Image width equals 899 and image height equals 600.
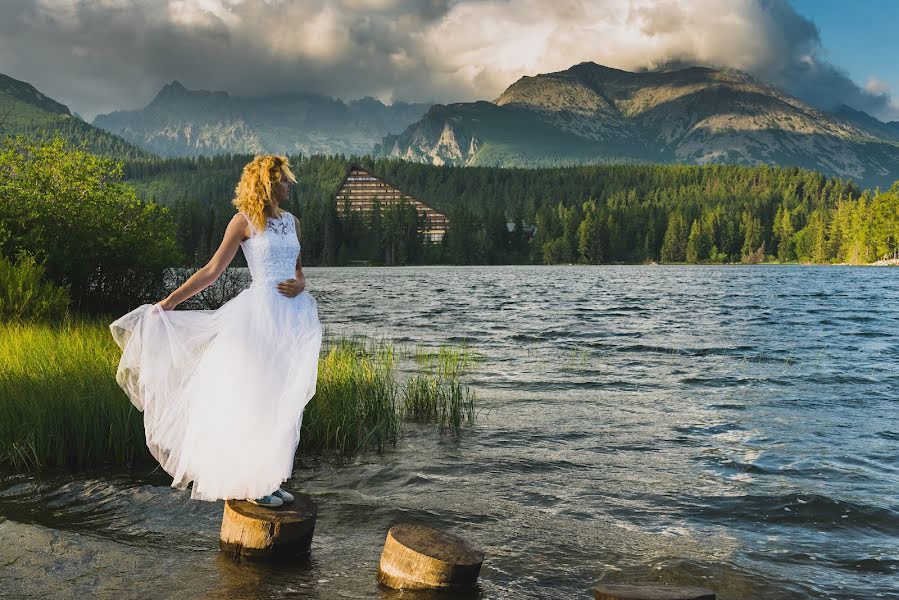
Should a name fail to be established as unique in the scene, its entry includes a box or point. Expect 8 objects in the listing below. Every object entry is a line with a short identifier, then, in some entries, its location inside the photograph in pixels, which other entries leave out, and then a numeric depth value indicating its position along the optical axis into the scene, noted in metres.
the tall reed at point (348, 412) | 11.91
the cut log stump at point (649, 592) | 5.26
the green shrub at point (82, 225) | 20.33
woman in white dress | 6.63
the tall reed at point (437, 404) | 14.61
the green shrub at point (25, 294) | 16.50
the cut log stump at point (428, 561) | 6.16
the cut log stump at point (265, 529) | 6.71
